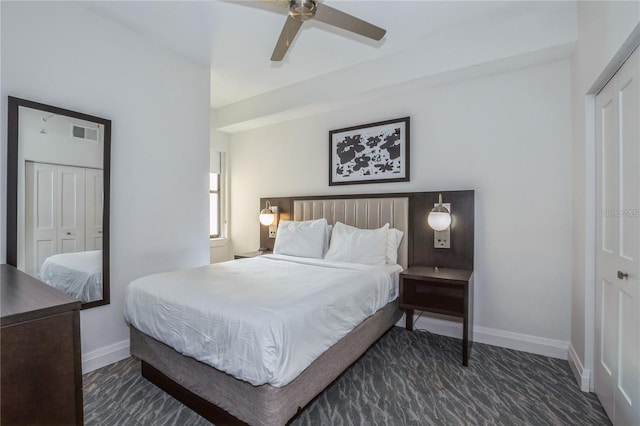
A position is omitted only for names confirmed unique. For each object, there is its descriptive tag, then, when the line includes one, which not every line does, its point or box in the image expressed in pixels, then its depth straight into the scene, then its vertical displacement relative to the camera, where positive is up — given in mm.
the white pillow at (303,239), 3605 -323
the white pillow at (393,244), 3266 -340
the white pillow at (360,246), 3184 -363
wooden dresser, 963 -503
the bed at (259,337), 1600 -788
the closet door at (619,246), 1606 -198
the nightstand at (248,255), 3923 -564
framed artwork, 3490 +724
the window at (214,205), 5070 +117
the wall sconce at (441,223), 2932 -100
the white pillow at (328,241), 3651 -348
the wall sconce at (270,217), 4293 -70
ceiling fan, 1847 +1278
